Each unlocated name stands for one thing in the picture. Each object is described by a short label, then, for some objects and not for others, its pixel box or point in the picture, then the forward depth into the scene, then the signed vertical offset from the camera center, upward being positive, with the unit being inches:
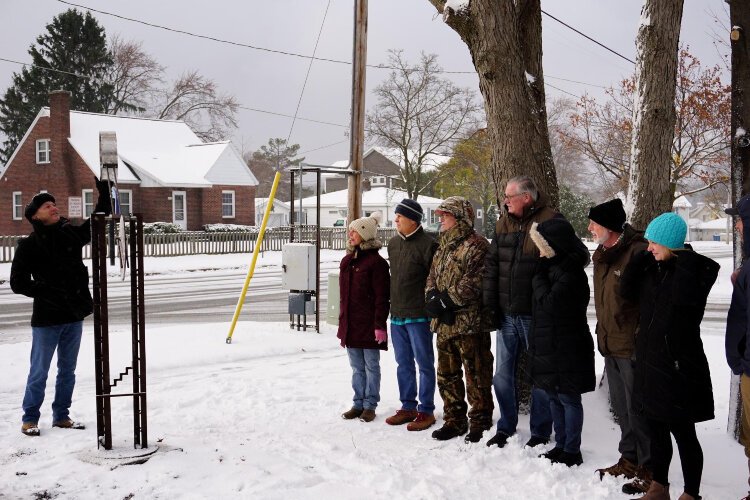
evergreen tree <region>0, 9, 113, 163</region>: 2053.4 +446.0
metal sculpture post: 222.1 -31.7
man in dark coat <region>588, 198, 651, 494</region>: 196.4 -27.2
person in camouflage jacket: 233.0 -30.9
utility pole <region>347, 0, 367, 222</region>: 475.5 +80.9
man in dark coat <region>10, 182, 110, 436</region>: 248.8 -23.1
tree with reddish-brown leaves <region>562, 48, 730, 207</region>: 911.7 +124.7
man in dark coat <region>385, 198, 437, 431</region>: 254.8 -31.6
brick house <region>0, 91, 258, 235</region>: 1531.7 +125.6
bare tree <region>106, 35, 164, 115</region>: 2330.2 +500.4
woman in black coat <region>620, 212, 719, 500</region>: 174.4 -32.0
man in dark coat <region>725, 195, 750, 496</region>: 171.2 -26.0
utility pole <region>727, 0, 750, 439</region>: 234.2 +37.6
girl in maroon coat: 264.1 -30.8
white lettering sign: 993.2 +31.7
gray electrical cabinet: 450.6 -24.3
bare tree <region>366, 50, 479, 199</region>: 1860.2 +276.0
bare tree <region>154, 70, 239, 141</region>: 2513.5 +428.8
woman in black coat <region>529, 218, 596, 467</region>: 203.8 -28.9
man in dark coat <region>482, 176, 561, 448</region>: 217.6 -19.6
